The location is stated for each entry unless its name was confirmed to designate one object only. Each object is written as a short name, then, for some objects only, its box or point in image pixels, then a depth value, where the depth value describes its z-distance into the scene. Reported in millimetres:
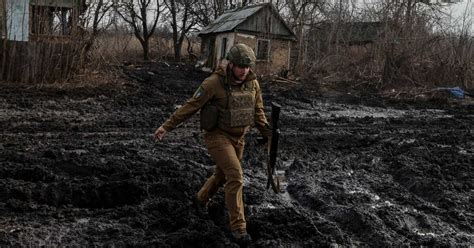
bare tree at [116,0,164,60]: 39688
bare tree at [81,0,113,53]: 16094
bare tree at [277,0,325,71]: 35656
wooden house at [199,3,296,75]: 27172
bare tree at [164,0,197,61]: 40281
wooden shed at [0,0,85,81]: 14984
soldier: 4832
